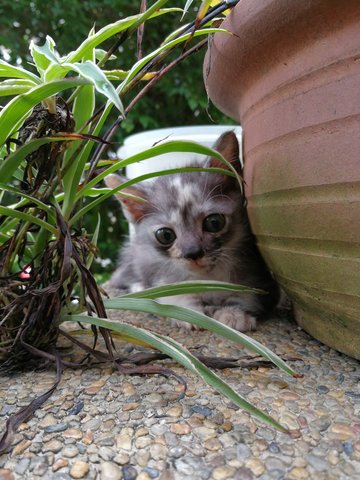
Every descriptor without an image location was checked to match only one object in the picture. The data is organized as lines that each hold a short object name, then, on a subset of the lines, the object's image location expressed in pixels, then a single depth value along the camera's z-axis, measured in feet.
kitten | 0.67
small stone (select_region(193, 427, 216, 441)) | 0.36
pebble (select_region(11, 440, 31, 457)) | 0.35
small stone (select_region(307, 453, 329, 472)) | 0.32
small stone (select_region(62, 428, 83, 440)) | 0.36
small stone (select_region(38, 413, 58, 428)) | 0.38
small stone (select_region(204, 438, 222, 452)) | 0.34
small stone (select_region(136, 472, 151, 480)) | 0.31
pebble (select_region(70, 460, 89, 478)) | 0.32
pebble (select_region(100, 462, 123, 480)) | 0.32
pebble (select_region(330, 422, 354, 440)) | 0.35
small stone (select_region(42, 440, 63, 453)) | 0.35
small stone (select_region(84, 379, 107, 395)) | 0.43
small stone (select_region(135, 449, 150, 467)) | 0.33
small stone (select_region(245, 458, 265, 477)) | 0.32
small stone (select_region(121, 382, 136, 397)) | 0.43
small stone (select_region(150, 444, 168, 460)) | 0.33
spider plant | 0.44
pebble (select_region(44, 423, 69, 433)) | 0.37
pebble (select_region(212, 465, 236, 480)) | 0.31
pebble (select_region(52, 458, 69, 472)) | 0.33
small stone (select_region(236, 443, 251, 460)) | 0.33
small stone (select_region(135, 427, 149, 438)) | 0.36
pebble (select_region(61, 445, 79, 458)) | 0.34
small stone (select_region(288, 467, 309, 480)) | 0.31
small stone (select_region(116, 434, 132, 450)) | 0.35
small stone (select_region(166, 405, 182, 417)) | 0.39
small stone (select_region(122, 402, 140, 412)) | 0.40
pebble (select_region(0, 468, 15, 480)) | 0.32
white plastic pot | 1.05
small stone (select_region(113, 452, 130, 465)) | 0.33
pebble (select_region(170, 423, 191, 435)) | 0.36
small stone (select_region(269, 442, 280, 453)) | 0.34
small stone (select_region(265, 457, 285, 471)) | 0.32
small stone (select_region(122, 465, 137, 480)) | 0.32
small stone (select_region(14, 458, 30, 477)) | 0.32
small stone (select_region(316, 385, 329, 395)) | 0.43
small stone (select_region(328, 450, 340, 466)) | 0.32
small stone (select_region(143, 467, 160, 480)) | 0.32
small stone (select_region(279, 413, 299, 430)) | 0.37
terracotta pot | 0.39
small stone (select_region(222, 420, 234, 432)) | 0.36
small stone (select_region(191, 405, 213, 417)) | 0.39
